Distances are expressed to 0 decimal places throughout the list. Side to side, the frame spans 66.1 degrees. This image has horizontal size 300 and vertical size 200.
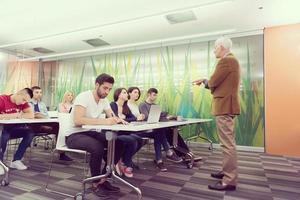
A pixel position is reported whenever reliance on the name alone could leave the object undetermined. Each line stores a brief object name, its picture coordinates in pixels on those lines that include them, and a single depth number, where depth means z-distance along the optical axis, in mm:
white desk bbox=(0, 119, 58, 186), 2407
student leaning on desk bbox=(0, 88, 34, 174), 2930
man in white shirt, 2104
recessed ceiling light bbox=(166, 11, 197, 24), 4367
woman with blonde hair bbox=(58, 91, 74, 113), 4245
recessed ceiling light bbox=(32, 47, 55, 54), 6906
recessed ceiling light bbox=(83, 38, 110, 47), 6075
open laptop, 2920
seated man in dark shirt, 3620
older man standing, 2396
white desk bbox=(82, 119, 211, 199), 1925
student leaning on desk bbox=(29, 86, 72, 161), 3693
